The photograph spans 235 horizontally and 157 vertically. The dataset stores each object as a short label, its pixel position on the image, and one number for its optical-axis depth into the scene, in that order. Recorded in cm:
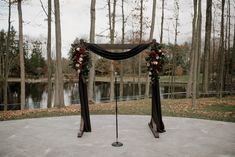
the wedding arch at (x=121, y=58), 895
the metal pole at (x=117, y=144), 746
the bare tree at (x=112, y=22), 2122
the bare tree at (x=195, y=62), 1361
